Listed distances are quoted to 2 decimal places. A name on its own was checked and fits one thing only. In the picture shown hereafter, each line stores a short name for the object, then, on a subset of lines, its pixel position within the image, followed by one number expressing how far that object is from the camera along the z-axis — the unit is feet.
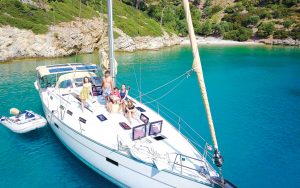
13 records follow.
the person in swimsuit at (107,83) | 46.27
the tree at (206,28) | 244.68
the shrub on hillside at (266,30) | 232.76
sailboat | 29.93
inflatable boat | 48.32
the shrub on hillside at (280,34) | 225.40
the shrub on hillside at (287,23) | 234.13
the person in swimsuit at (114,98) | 42.68
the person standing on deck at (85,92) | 44.53
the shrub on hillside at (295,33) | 220.66
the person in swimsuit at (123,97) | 43.31
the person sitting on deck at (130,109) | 41.32
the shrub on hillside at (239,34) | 234.90
